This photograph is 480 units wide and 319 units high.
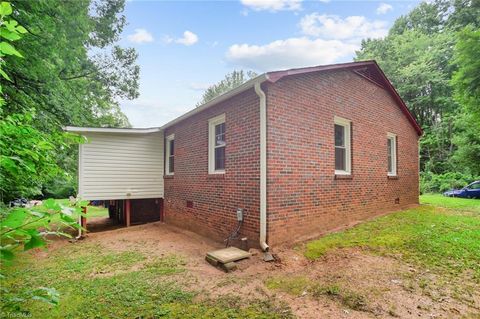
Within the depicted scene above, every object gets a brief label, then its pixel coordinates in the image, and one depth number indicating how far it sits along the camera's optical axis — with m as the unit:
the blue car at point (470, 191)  16.17
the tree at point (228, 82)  47.41
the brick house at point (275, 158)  5.77
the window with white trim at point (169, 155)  10.21
